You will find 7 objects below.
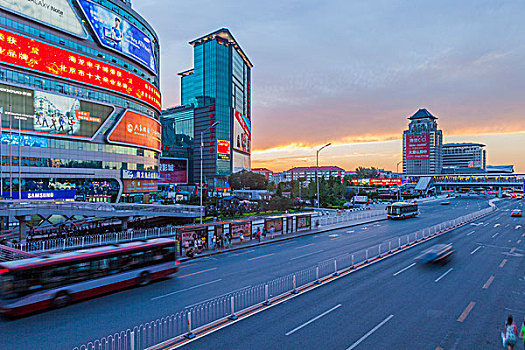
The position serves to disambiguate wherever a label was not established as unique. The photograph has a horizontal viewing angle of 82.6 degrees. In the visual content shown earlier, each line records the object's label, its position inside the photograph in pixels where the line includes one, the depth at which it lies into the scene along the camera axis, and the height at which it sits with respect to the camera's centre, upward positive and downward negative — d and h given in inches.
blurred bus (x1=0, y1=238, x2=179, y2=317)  503.2 -199.3
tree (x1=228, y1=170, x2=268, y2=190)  4443.9 -118.5
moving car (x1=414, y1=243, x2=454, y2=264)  836.6 -233.8
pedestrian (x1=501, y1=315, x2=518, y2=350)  379.6 -206.0
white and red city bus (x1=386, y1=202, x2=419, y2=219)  2030.0 -255.8
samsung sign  1678.3 -128.6
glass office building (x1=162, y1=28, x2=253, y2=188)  5147.6 +1148.9
